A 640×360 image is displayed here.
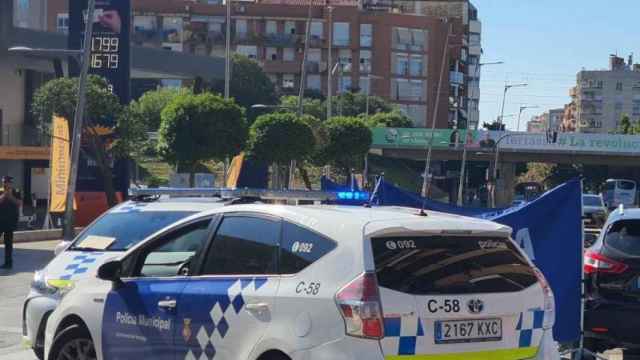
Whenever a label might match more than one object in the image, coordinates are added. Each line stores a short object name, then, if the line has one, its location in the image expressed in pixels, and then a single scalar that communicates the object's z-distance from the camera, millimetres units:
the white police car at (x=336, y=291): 5949
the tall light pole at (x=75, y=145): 28562
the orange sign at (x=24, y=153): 49606
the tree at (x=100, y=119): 34250
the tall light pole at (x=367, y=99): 59862
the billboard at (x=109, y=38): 34438
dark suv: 9492
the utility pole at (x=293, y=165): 41938
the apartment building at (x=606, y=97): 185250
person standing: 19750
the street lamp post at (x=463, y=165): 70538
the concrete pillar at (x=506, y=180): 85419
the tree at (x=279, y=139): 42281
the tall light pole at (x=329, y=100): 55003
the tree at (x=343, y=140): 51625
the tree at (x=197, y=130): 37781
